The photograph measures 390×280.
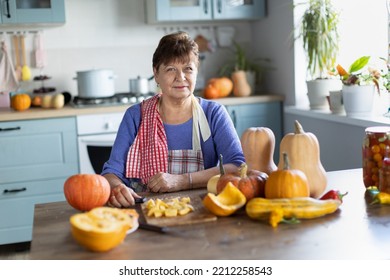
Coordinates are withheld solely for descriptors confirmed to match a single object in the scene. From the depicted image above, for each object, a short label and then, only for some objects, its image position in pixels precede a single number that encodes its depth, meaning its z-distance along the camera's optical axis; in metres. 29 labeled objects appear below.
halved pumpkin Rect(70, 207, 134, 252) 1.27
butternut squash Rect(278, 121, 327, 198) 1.66
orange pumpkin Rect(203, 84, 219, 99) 3.95
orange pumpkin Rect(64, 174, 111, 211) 1.57
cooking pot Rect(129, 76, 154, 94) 3.94
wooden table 1.27
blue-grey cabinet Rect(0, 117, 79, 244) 3.52
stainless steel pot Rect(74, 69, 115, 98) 3.75
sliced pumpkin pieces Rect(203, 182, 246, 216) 1.52
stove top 3.71
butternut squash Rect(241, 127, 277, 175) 1.83
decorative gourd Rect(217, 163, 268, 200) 1.59
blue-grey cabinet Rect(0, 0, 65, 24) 3.65
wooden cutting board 1.48
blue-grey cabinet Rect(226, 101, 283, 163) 3.94
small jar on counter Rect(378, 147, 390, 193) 1.67
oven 3.61
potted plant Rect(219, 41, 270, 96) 4.09
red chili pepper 1.59
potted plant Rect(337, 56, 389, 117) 3.11
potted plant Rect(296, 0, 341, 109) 3.48
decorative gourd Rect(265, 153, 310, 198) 1.52
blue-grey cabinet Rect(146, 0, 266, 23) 3.97
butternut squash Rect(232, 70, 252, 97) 4.07
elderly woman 2.12
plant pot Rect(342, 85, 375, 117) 3.12
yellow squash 1.48
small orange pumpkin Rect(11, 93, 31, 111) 3.63
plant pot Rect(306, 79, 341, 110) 3.54
